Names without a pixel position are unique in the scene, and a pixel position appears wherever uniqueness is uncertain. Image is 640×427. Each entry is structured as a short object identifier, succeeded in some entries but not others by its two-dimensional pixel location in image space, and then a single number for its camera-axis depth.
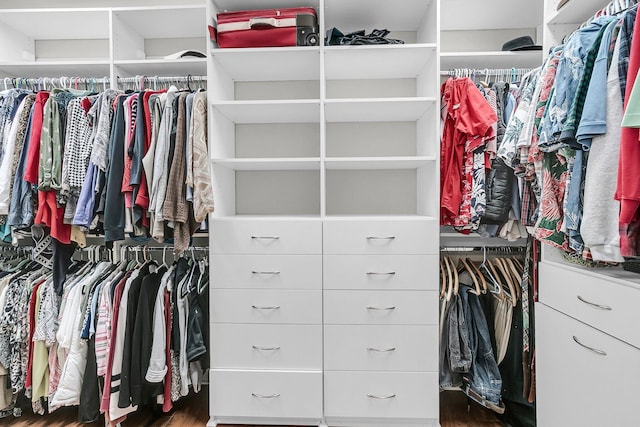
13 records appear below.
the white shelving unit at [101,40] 2.07
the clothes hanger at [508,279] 1.92
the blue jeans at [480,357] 1.89
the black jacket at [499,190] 1.89
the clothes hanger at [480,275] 1.99
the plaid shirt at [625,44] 1.03
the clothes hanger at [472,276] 1.96
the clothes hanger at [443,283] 1.96
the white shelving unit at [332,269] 1.83
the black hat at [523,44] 1.98
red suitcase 1.85
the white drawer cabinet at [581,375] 1.08
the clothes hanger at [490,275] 1.98
